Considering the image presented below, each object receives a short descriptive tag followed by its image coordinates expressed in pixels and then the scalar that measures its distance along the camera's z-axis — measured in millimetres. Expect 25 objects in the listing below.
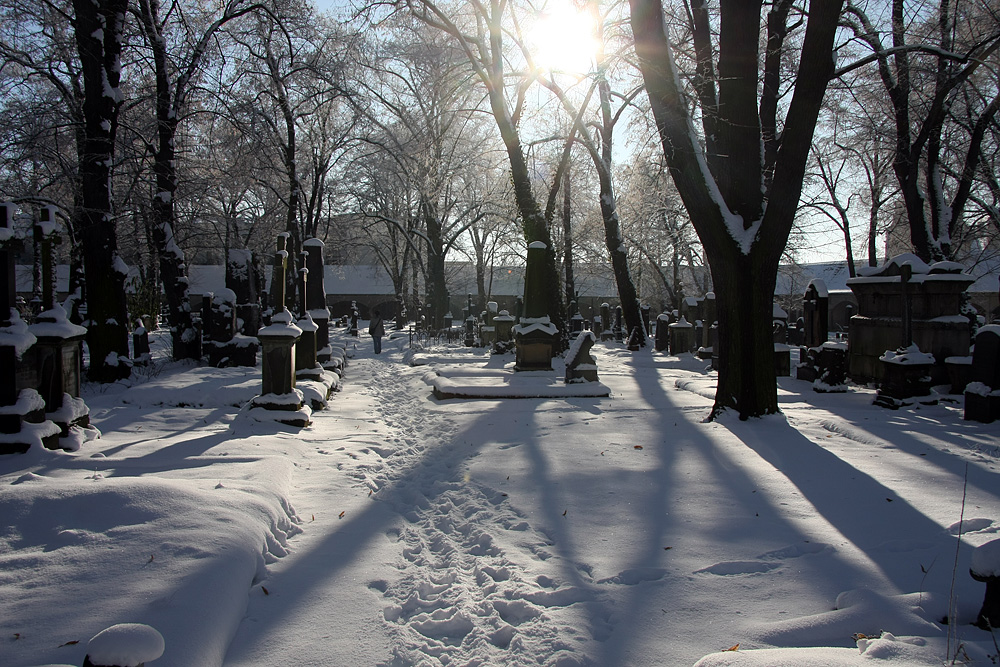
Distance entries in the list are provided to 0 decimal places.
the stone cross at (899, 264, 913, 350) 8797
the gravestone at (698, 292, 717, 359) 16714
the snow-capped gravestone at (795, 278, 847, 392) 10016
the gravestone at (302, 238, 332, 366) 12828
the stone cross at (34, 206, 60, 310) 5719
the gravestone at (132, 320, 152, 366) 10878
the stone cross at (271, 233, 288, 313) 8266
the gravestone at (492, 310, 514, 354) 17516
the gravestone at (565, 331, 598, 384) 10766
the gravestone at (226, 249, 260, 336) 14469
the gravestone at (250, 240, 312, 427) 7336
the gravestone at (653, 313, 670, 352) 21203
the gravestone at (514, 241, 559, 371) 13078
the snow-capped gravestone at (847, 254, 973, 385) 9758
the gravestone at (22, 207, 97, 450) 5531
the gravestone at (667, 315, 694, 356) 19219
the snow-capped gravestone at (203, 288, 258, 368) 12523
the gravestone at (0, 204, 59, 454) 4934
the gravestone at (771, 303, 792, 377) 12550
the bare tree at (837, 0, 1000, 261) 11844
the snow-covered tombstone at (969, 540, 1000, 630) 2336
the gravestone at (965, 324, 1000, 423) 6973
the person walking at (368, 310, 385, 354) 19688
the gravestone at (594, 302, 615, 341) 27375
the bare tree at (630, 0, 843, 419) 6566
